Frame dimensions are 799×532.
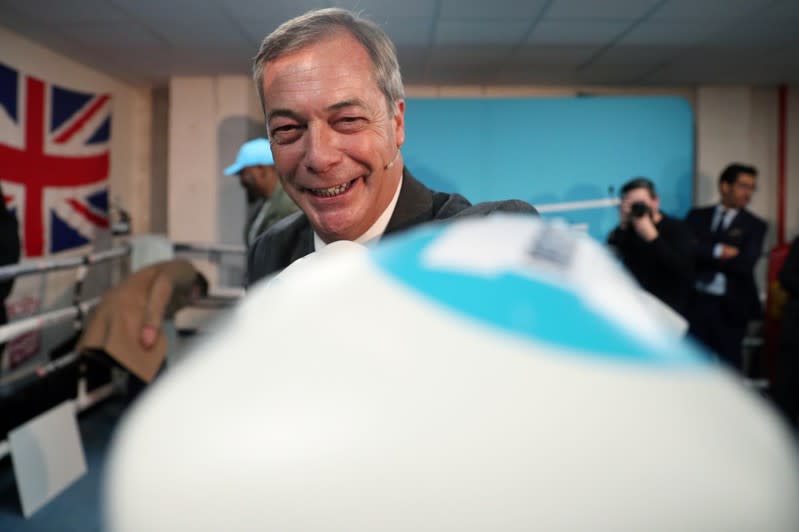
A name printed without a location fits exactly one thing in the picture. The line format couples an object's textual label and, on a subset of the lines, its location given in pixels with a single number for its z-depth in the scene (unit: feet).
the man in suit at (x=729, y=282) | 11.21
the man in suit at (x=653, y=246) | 8.20
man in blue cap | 9.53
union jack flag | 12.08
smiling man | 2.13
